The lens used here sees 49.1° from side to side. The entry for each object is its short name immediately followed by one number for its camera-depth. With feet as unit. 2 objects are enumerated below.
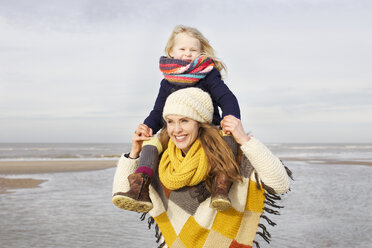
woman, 7.26
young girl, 7.25
